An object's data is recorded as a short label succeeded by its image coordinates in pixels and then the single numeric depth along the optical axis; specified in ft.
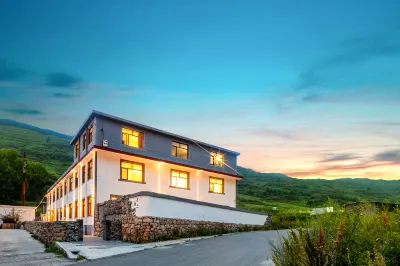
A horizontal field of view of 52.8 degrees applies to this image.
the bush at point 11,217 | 163.78
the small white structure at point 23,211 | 173.58
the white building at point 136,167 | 101.65
